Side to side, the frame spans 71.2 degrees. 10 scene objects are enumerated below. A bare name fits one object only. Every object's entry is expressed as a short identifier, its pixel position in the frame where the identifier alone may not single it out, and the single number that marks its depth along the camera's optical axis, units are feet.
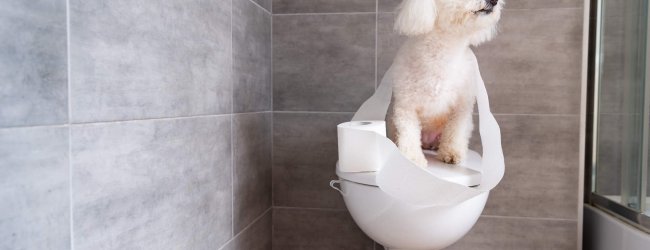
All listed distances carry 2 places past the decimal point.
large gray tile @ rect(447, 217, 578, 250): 5.35
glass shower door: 4.50
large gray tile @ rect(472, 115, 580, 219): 5.32
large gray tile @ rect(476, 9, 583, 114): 5.23
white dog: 3.67
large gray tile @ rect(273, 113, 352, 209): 5.69
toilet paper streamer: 3.34
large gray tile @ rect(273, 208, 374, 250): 5.75
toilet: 3.38
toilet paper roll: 3.67
